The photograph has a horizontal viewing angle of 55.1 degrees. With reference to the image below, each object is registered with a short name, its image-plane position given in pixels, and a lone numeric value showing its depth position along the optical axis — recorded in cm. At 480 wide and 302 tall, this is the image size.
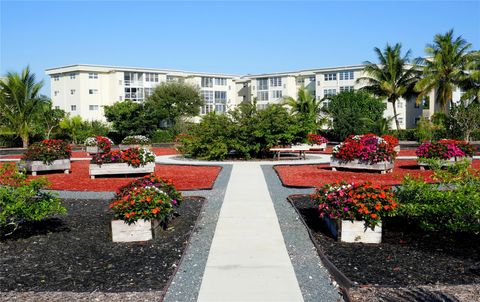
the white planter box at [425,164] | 1729
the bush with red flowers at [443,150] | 1719
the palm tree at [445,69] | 4075
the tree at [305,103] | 4447
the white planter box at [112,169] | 1552
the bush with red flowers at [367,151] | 1639
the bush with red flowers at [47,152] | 1700
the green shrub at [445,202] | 663
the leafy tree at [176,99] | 5800
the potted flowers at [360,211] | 692
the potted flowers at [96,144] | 2517
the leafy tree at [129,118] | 4250
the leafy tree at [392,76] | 4694
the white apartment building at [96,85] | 6575
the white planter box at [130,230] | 719
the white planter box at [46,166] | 1695
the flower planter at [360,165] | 1631
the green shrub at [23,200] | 675
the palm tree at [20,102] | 3269
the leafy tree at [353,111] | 3812
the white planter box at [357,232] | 699
